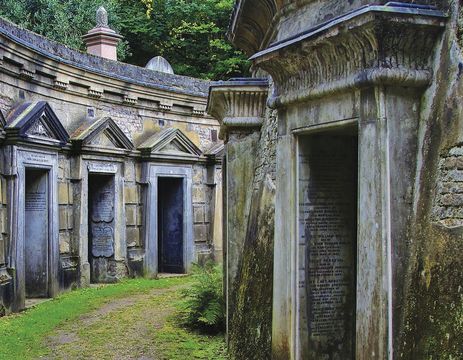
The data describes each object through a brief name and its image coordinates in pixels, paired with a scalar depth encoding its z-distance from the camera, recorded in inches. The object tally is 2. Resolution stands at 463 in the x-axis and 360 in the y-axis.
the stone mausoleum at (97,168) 461.1
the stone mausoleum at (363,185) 162.4
